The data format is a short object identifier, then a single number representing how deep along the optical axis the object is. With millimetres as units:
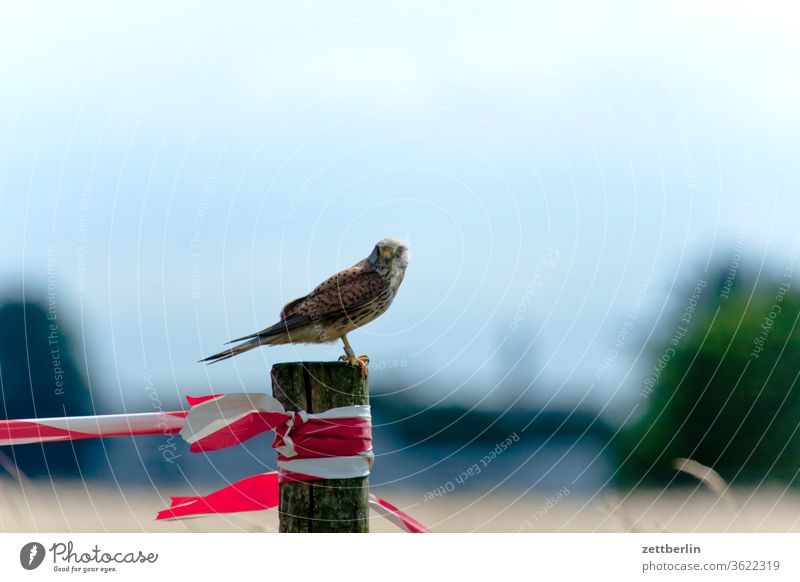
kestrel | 12734
